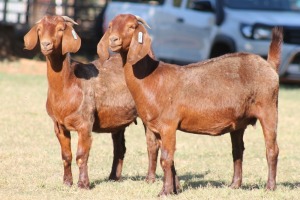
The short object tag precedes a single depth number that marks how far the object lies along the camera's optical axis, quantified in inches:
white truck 840.3
